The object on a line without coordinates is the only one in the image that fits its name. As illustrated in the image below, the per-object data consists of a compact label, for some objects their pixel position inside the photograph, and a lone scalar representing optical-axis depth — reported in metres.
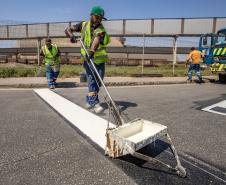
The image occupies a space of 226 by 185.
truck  10.48
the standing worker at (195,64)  10.70
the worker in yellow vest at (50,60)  8.02
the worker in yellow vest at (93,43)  4.31
